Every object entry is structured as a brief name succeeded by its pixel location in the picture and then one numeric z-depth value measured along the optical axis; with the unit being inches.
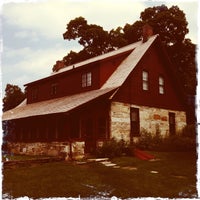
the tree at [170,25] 1368.1
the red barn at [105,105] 775.7
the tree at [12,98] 1637.6
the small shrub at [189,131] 955.7
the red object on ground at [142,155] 689.6
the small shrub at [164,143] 782.5
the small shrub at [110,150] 707.4
